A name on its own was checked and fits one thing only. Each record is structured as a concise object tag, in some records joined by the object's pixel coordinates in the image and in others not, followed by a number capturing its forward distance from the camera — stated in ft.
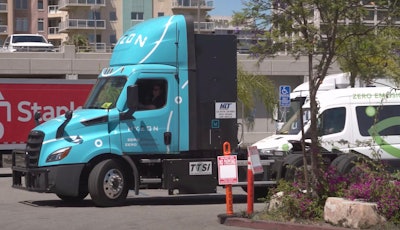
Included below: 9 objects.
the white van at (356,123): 53.57
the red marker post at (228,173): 39.32
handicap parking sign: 71.83
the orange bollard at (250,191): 39.22
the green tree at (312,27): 35.60
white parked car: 147.13
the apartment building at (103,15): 263.70
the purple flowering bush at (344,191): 34.27
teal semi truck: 47.57
